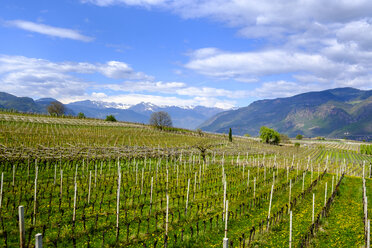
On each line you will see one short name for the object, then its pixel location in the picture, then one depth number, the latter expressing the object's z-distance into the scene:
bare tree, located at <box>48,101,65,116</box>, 141.01
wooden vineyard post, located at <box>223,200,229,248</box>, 6.48
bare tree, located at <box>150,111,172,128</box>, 123.78
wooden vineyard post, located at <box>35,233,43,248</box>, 5.34
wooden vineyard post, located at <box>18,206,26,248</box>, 6.41
